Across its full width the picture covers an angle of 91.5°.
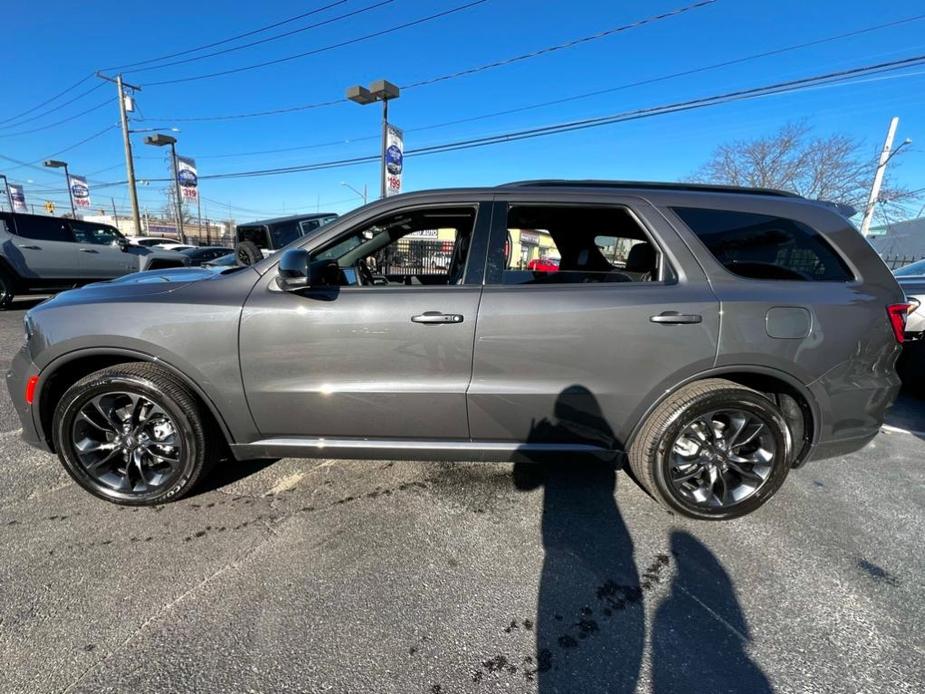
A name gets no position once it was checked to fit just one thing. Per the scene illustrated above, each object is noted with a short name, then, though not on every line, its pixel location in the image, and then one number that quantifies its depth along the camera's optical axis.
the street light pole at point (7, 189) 34.74
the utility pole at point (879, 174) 21.66
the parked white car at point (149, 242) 20.21
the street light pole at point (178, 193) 27.63
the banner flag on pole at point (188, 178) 27.38
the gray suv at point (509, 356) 2.34
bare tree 25.03
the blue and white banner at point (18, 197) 37.84
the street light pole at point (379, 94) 12.88
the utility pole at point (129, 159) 26.92
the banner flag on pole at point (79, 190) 33.72
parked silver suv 8.46
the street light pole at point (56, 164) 34.33
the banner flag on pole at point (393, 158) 14.16
